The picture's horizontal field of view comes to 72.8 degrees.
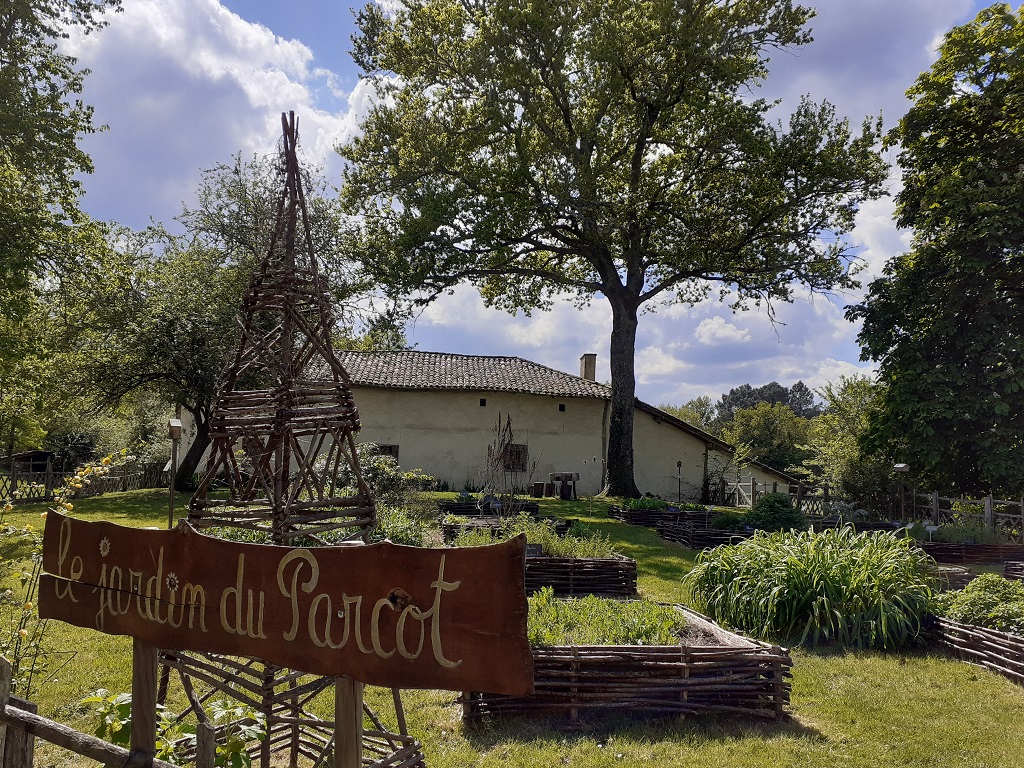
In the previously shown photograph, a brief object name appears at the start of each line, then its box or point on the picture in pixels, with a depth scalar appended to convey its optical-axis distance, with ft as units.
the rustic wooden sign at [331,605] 7.02
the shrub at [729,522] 47.14
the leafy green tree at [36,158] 42.14
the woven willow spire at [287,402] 12.86
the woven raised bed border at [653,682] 16.63
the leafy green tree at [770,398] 253.24
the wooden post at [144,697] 9.16
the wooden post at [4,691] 9.47
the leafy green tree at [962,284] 53.47
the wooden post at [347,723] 7.88
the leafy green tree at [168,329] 62.80
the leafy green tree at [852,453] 61.05
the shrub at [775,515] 45.73
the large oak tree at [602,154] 63.00
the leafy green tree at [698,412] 188.55
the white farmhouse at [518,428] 85.61
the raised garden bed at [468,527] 34.57
